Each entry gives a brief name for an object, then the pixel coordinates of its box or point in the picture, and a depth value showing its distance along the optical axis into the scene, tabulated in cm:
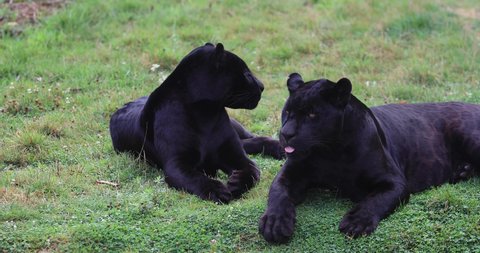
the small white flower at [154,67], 2058
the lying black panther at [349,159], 1137
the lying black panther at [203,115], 1364
